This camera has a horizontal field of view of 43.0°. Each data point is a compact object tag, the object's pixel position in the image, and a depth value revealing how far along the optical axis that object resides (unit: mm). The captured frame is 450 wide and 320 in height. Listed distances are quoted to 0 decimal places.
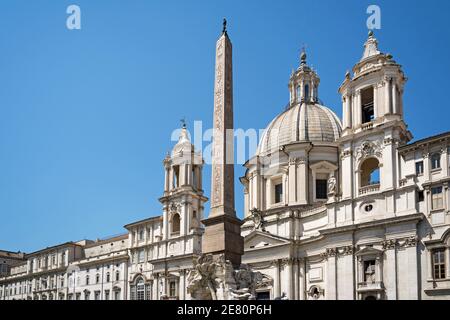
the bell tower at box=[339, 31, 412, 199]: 38781
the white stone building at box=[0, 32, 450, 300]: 35906
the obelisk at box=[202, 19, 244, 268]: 22750
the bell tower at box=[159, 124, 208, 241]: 54500
